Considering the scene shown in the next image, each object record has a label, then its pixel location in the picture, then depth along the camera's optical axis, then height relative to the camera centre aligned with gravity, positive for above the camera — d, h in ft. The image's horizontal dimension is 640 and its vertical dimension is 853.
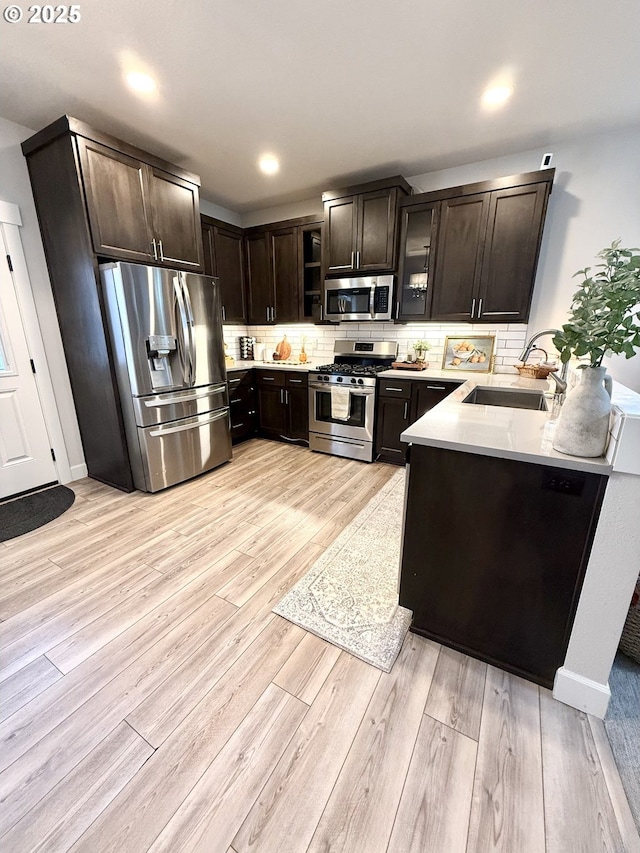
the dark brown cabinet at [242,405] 13.05 -2.73
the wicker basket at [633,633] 4.53 -3.89
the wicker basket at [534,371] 8.97 -0.91
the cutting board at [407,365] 11.37 -0.99
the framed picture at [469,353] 10.99 -0.57
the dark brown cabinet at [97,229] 7.72 +2.60
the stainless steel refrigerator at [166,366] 8.25 -0.86
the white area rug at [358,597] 5.07 -4.38
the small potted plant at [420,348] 11.71 -0.43
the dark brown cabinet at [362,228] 10.63 +3.43
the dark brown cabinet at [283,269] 12.96 +2.53
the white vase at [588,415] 3.60 -0.83
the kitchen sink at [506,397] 7.99 -1.45
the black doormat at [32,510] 7.92 -4.36
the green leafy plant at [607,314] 3.13 +0.21
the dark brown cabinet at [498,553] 3.87 -2.67
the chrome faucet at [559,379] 5.42 -0.69
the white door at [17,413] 8.73 -2.09
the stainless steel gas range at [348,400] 11.48 -2.23
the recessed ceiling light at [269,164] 10.00 +5.04
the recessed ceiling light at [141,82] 6.67 +4.92
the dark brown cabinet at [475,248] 9.27 +2.50
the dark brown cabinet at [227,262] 12.55 +2.75
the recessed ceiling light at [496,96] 7.13 +5.03
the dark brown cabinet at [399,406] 10.34 -2.20
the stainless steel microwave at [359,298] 11.22 +1.24
